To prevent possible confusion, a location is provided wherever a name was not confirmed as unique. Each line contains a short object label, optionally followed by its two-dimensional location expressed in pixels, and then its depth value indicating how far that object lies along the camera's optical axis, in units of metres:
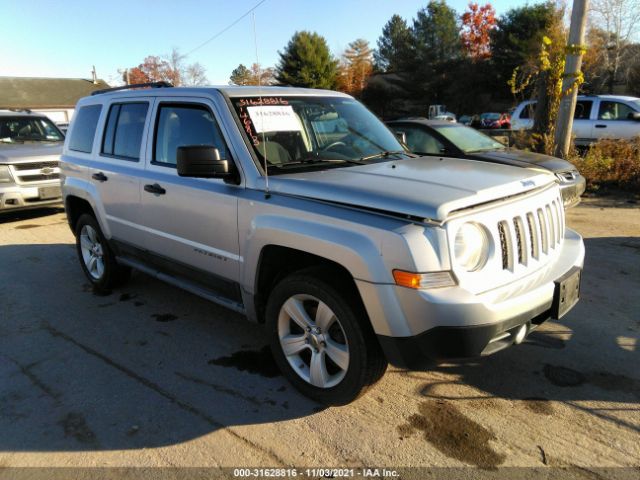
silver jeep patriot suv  2.53
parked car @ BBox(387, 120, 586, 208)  7.60
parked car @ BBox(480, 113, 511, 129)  34.71
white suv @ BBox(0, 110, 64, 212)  8.80
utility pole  9.60
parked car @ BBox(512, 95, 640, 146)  13.12
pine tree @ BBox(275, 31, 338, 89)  50.78
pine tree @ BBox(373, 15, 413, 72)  62.72
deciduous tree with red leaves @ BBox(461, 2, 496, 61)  63.34
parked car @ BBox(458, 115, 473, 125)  40.65
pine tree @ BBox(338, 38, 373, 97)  59.72
